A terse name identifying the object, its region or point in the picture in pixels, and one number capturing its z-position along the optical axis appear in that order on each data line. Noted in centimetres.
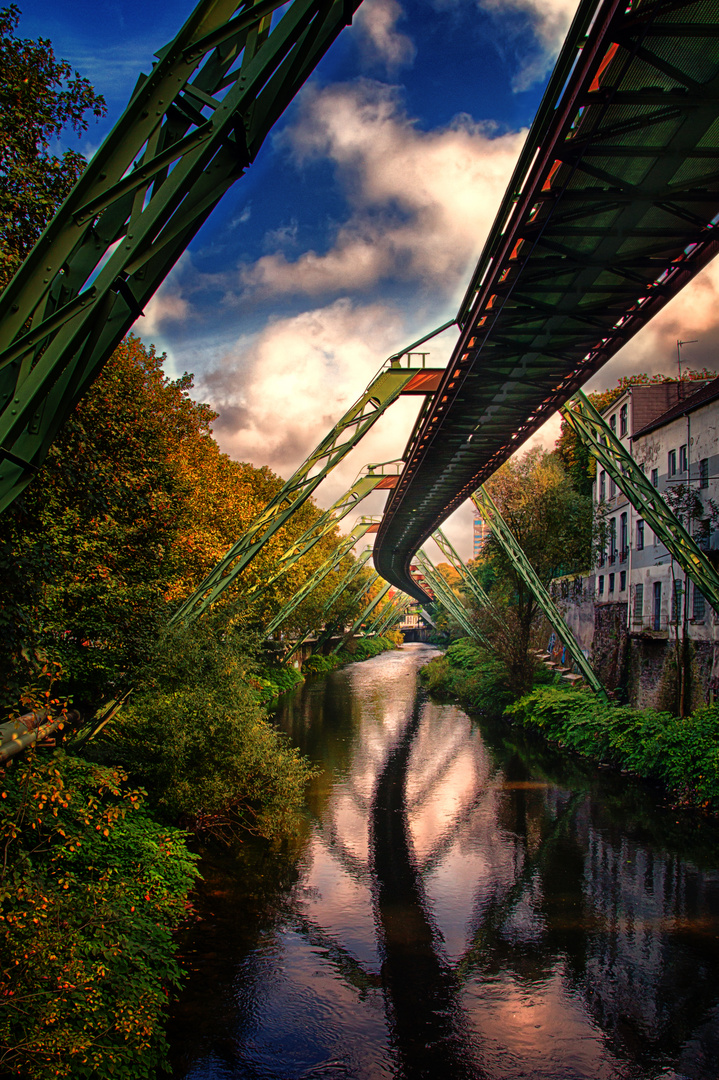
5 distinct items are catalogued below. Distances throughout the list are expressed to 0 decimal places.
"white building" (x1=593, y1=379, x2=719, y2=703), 1880
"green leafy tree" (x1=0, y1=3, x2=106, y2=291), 813
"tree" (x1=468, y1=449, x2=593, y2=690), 2712
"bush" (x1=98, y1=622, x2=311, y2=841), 1210
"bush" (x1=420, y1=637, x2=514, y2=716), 3128
